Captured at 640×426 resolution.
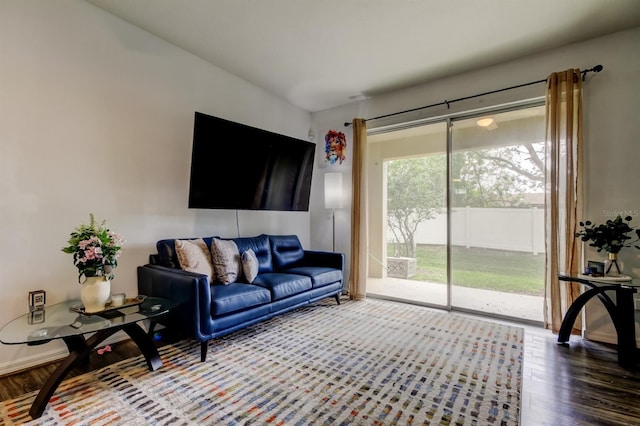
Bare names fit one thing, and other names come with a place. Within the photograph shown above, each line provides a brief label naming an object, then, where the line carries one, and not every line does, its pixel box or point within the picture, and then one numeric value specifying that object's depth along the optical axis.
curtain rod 2.86
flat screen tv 2.95
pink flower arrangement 2.01
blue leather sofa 2.27
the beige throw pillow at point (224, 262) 2.86
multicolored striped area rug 1.68
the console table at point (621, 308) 2.29
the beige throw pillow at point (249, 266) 3.00
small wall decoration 4.54
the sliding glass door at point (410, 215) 3.89
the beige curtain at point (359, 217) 4.20
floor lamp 4.32
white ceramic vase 2.04
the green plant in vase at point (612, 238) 2.53
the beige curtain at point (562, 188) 2.87
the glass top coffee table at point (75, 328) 1.71
